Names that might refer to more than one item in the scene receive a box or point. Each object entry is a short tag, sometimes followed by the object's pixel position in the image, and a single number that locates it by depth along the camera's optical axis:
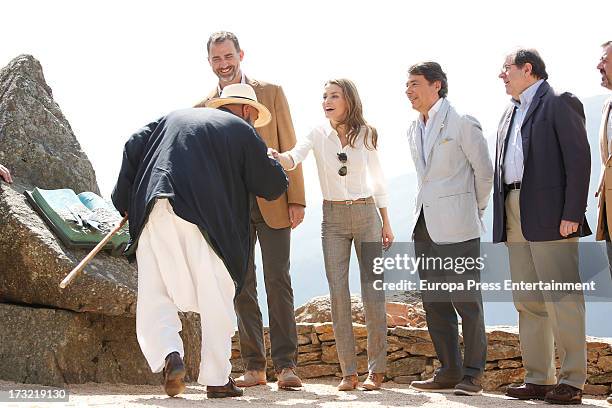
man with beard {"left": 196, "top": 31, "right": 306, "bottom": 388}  6.09
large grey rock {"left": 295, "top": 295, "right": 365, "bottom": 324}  8.21
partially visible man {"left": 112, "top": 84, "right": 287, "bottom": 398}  4.99
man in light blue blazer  5.80
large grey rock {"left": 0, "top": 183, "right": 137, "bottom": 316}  6.06
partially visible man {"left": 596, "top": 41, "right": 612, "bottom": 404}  5.62
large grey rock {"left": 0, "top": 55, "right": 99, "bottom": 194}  6.76
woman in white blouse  6.02
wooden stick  5.17
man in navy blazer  5.31
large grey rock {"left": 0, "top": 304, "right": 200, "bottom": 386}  5.95
